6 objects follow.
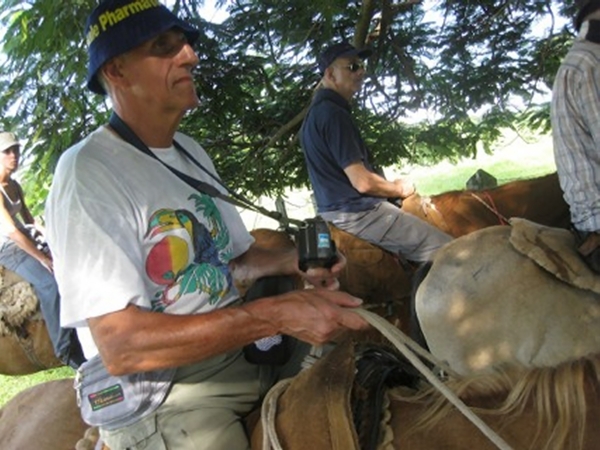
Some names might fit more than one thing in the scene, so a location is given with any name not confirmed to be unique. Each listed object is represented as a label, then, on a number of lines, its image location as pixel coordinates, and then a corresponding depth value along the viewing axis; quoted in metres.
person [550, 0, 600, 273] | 3.10
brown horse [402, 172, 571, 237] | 4.98
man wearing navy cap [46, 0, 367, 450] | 1.64
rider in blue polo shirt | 4.79
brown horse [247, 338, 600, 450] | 1.56
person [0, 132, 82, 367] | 4.86
